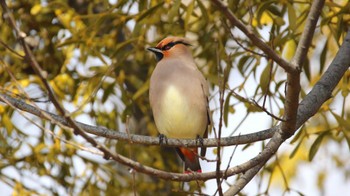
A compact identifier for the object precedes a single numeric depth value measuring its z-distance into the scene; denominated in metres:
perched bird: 6.07
